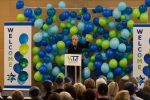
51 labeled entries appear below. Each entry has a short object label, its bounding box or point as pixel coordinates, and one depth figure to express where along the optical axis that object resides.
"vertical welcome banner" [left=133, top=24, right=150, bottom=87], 13.05
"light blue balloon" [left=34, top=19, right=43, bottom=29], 14.14
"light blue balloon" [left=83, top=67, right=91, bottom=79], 13.73
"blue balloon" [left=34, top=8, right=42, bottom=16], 14.44
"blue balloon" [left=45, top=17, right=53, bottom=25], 14.27
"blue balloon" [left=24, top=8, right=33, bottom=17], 14.33
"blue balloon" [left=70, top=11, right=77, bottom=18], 14.21
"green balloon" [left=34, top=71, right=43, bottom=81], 14.08
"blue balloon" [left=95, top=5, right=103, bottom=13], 14.24
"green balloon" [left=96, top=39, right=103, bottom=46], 13.93
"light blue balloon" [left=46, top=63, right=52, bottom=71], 14.06
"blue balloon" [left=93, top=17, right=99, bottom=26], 14.03
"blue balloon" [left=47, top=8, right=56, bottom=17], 14.33
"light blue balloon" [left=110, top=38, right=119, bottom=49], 13.52
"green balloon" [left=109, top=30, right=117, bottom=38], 13.85
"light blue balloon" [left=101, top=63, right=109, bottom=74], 13.55
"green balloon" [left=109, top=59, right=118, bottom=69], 13.61
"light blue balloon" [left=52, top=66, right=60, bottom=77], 13.98
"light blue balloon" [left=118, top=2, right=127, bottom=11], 13.70
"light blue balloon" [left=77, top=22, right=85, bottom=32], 13.83
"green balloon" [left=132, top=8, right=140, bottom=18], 13.64
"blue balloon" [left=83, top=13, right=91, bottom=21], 13.98
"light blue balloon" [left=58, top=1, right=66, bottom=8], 14.56
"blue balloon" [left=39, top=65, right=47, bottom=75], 13.84
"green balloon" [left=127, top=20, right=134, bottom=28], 13.57
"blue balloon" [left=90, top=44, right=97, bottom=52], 13.91
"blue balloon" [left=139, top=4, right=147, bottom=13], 13.53
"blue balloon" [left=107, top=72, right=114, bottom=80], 13.64
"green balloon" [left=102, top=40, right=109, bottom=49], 13.67
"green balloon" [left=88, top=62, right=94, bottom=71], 13.90
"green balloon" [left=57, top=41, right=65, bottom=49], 13.90
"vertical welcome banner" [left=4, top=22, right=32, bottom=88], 13.76
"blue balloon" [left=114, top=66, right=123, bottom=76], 13.65
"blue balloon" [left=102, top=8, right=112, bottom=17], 13.90
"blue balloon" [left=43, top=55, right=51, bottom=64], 14.02
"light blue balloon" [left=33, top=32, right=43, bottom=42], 14.13
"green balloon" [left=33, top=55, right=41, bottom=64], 14.28
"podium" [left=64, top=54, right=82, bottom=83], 12.43
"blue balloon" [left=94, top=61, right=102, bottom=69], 13.69
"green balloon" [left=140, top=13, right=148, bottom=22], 13.50
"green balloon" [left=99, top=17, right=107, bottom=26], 13.87
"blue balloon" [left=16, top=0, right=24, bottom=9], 14.64
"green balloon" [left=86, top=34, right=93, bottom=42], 13.91
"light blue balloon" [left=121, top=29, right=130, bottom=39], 13.55
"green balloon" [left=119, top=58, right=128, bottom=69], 13.60
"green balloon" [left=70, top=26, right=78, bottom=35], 13.87
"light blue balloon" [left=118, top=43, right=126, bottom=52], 13.50
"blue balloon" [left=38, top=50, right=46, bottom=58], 14.09
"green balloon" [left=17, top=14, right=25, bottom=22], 14.56
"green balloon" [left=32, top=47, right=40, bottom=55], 14.41
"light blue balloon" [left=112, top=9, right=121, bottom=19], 13.69
